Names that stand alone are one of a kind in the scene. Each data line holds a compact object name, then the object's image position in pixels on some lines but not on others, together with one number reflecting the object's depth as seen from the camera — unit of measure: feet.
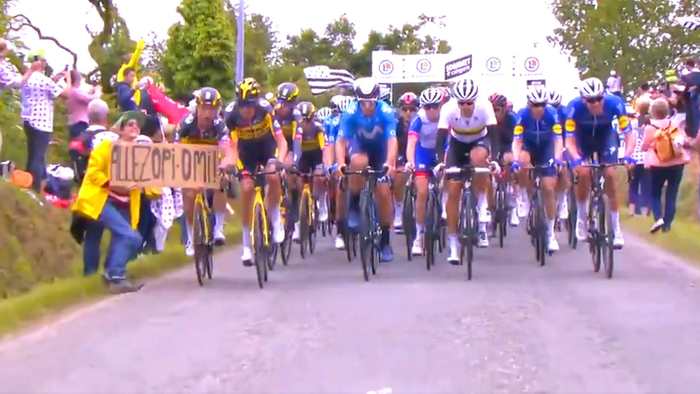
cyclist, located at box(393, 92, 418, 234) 54.13
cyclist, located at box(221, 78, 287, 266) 42.45
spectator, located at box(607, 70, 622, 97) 73.50
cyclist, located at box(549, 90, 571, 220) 50.86
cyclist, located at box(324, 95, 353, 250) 51.64
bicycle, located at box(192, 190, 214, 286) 41.81
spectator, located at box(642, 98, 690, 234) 56.95
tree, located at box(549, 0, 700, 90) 122.52
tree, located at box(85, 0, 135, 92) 105.29
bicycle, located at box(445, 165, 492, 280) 42.47
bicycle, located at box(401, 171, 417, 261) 49.80
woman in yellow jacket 39.34
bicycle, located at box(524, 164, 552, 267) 46.79
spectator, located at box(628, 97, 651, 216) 66.08
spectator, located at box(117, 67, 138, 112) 53.88
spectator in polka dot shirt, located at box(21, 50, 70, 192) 48.60
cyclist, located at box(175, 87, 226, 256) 43.45
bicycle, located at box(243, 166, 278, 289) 40.96
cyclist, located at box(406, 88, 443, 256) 47.65
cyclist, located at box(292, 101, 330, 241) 56.39
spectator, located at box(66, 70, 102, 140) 51.24
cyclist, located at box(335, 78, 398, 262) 45.55
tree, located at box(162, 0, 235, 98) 102.17
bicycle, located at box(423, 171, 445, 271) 47.01
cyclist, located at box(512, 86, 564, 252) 47.62
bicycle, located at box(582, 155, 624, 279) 42.27
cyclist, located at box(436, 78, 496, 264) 43.62
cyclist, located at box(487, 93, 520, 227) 54.19
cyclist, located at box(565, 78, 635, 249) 44.55
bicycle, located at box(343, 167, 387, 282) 42.50
